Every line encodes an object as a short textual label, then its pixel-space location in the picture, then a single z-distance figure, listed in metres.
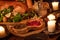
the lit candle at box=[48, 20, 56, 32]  1.36
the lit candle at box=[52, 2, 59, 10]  1.73
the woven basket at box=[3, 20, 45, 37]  1.35
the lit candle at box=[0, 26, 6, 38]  1.33
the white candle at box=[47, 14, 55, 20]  1.49
